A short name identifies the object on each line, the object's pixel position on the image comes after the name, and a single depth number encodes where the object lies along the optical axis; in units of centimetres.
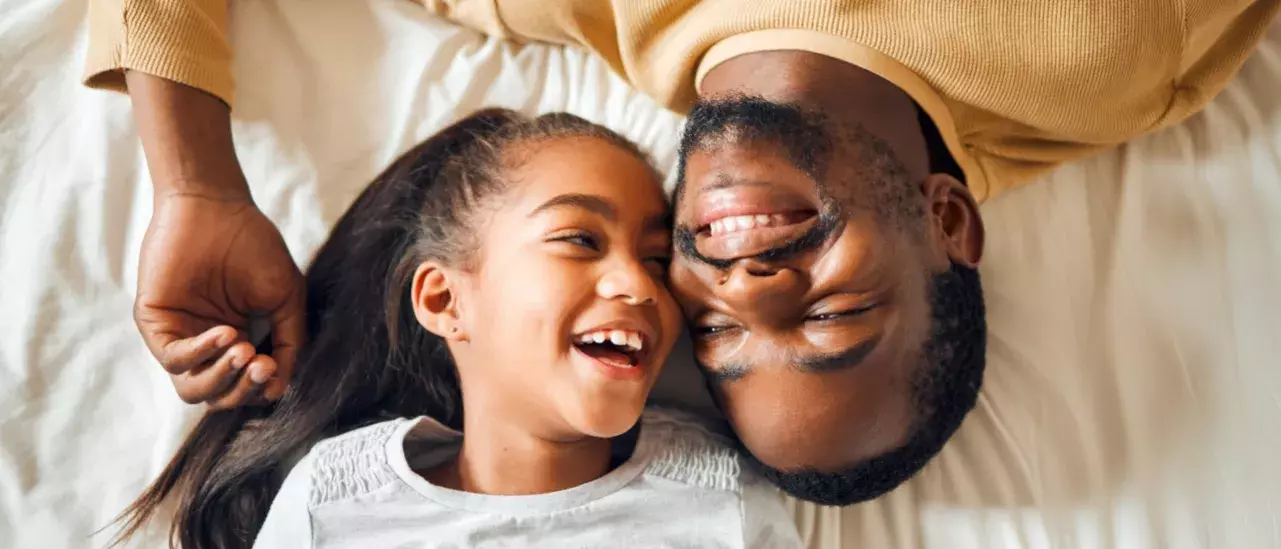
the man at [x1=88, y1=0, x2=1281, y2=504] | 75
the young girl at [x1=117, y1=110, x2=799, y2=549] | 82
